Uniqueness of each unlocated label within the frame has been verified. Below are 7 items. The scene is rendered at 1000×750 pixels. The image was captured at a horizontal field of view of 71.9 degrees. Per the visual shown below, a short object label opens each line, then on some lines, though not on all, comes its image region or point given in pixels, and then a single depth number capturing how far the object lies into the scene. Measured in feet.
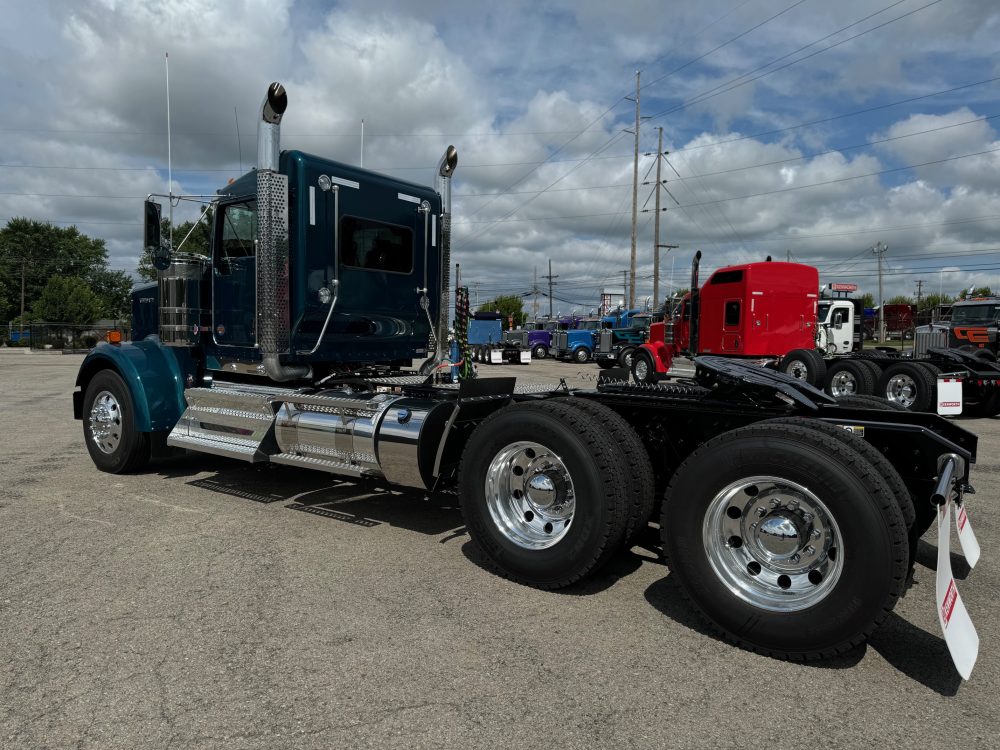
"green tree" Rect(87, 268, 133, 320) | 308.60
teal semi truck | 9.52
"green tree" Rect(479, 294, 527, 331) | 431.43
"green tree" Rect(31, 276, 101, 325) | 231.09
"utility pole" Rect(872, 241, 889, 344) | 141.79
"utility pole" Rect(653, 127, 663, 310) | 148.77
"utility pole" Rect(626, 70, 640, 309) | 150.92
